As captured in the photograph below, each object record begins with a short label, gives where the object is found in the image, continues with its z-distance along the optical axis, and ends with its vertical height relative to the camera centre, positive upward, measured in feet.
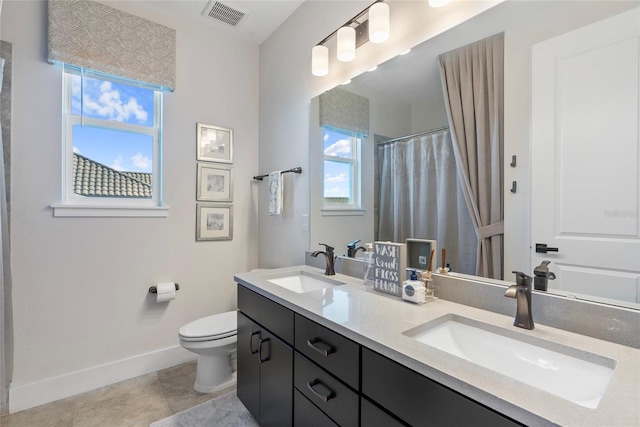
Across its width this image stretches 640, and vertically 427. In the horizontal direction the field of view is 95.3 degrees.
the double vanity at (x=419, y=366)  2.00 -1.36
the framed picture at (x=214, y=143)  8.05 +1.94
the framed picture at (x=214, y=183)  8.07 +0.80
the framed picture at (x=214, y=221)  8.08 -0.28
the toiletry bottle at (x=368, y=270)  4.91 -0.97
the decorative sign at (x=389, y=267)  4.36 -0.84
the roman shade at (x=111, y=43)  6.13 +3.84
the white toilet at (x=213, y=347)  6.08 -2.86
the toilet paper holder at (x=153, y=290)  7.34 -1.99
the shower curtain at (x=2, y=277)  5.20 -1.20
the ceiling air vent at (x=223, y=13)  7.25 +5.14
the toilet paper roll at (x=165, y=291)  7.24 -2.01
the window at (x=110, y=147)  6.59 +1.56
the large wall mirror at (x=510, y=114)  2.91 +1.50
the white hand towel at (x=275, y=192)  7.72 +0.53
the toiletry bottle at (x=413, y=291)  3.92 -1.06
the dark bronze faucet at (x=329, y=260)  5.93 -0.97
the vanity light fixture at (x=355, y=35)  4.91 +3.32
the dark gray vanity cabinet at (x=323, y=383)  2.34 -1.82
